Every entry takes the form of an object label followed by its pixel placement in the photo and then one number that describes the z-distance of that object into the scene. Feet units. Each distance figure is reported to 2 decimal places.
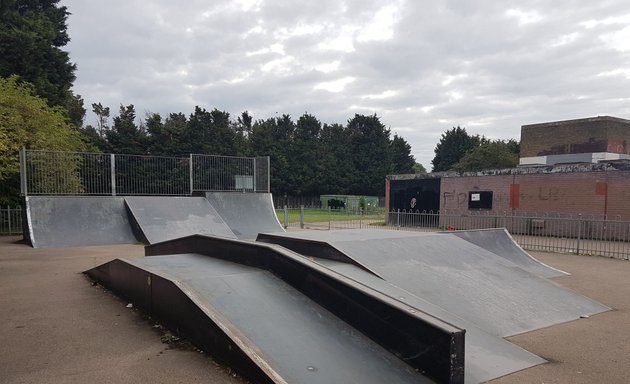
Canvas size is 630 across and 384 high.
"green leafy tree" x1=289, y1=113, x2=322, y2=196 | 184.34
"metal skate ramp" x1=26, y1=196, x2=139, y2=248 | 40.86
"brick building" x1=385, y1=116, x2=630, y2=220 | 55.57
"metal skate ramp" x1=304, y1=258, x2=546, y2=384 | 11.84
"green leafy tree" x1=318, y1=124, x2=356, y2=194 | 188.75
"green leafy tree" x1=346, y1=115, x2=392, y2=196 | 193.06
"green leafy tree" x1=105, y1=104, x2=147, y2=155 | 146.10
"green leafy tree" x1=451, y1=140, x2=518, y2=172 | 147.33
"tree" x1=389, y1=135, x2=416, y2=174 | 227.71
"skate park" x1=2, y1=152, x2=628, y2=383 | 10.97
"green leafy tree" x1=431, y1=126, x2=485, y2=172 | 205.36
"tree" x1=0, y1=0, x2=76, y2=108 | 72.90
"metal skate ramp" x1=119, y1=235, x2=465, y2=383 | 10.62
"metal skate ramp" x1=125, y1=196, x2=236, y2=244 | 44.29
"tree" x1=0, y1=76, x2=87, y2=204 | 50.39
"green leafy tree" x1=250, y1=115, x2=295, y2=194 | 181.16
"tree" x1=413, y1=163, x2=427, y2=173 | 249.55
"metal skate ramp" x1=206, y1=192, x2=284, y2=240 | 52.03
